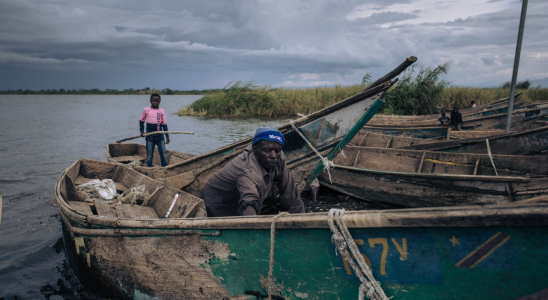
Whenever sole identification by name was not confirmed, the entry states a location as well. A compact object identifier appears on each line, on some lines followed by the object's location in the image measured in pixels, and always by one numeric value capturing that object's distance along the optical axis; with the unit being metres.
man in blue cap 2.80
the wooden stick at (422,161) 6.08
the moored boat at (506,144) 5.88
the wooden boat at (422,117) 13.66
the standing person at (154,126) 7.47
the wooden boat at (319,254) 1.51
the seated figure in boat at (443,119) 11.09
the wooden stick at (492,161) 5.49
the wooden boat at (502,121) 10.37
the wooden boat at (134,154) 8.01
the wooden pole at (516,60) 6.57
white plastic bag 5.26
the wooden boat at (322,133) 4.34
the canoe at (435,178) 4.59
